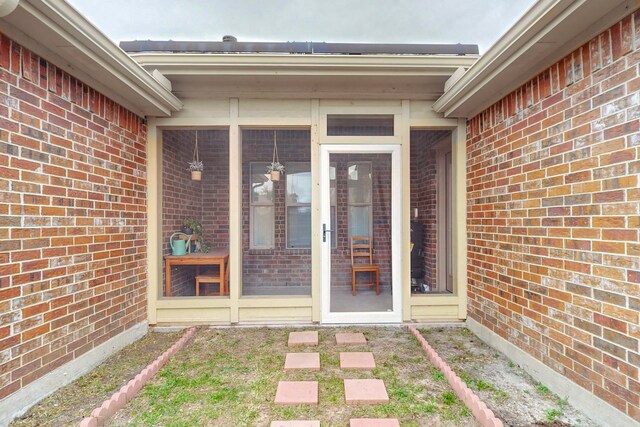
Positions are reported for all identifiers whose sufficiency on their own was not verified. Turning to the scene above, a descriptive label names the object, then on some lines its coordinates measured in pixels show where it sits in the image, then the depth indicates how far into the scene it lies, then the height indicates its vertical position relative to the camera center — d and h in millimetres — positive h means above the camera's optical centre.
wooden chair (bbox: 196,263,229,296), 3861 -819
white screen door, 3506 -207
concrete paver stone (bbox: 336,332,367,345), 3016 -1262
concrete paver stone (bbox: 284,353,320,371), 2529 -1266
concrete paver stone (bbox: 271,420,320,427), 1840 -1279
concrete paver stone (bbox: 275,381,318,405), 2062 -1268
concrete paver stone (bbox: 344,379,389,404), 2064 -1267
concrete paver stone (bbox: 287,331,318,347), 3012 -1258
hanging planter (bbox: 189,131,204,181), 4250 +707
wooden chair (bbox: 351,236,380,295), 3774 -559
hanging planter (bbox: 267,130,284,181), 4745 +837
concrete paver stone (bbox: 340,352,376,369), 2537 -1267
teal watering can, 3832 -355
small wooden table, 3668 -540
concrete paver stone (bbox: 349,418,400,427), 1822 -1273
